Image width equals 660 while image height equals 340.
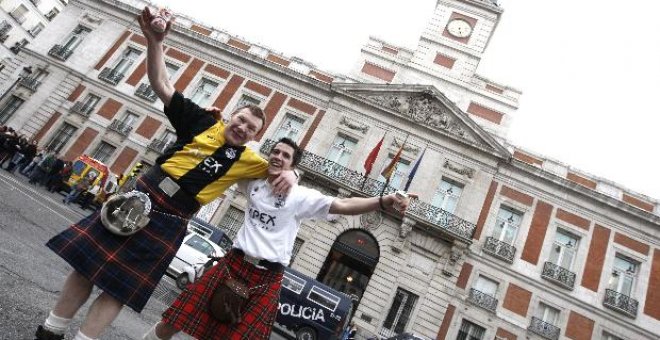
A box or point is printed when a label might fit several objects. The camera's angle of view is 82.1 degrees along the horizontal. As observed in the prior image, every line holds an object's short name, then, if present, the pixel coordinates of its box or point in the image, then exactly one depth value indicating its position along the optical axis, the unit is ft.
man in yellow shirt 7.43
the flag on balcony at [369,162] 54.85
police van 34.32
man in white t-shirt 8.32
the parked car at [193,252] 34.04
